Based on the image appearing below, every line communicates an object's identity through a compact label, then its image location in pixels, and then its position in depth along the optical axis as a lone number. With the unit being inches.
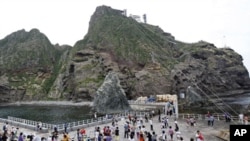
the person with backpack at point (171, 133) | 707.7
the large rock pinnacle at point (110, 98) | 1884.4
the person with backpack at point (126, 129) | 763.5
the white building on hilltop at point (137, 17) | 4524.9
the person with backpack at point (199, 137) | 613.3
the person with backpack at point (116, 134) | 704.1
